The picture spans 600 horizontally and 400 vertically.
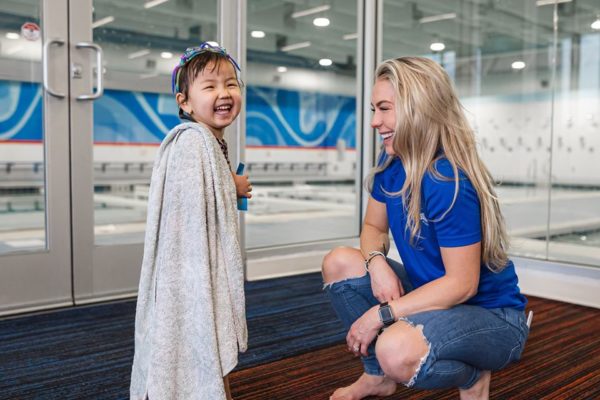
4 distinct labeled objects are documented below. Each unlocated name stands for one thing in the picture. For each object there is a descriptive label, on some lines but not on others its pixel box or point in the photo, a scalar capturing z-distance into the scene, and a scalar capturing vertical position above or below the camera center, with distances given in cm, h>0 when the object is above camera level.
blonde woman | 126 -19
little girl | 128 -23
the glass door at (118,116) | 277 +29
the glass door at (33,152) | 261 +9
